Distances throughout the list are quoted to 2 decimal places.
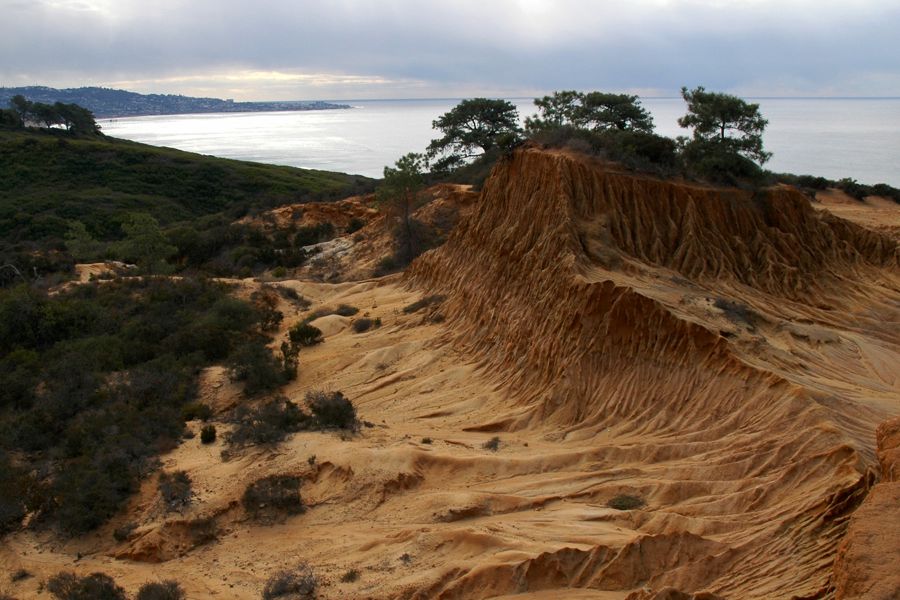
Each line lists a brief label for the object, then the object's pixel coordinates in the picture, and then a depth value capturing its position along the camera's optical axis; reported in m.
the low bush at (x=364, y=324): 21.77
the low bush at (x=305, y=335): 21.05
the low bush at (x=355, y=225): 38.69
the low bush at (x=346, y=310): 23.62
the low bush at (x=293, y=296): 25.85
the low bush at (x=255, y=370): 18.11
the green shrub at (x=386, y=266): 30.31
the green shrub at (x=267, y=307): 23.08
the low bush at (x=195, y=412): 16.70
